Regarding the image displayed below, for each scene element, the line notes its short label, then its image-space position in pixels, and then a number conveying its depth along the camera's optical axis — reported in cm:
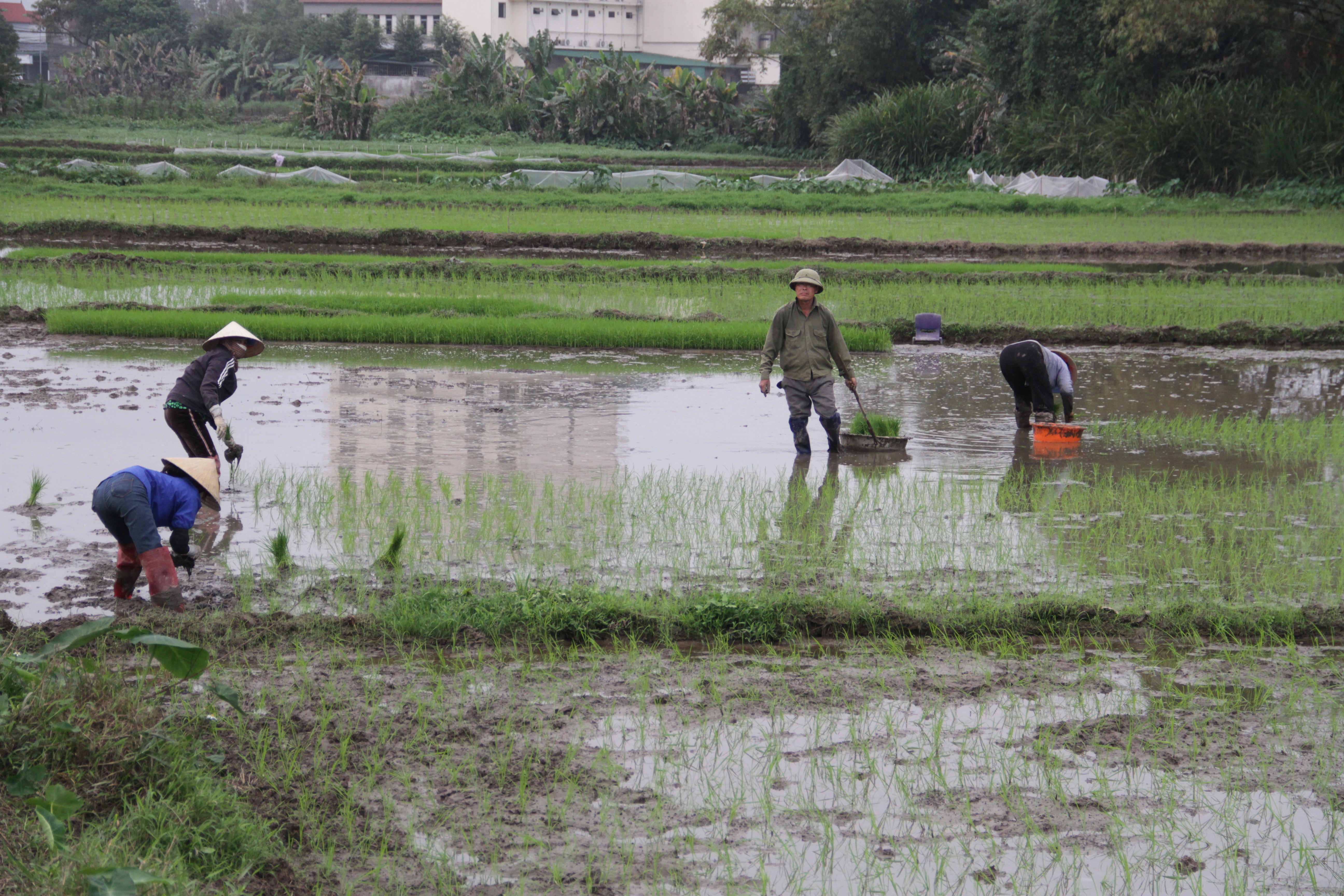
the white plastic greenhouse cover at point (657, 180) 5559
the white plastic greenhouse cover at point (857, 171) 6072
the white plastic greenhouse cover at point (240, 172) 5281
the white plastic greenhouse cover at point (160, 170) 5297
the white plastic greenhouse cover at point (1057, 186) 5381
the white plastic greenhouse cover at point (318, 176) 5337
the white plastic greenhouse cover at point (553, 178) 5422
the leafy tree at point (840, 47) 7731
